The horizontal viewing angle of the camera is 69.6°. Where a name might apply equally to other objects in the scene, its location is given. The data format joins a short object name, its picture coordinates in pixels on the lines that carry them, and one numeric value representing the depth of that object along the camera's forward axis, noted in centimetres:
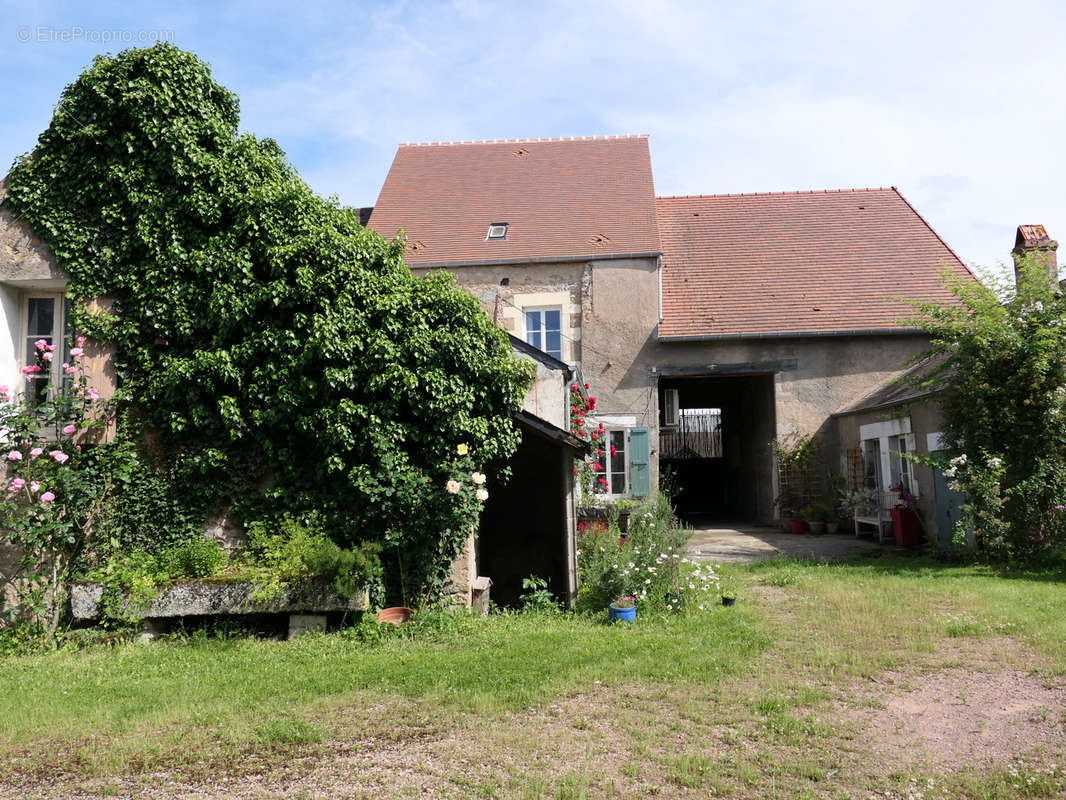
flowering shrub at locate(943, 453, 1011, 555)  946
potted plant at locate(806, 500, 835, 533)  1477
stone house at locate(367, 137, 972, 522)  1549
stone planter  648
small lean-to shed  990
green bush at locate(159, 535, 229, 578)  672
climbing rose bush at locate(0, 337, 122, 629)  656
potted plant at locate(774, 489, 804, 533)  1524
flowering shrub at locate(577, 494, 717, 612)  752
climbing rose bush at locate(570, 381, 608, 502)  1140
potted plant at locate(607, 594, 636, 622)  713
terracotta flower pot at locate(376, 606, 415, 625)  675
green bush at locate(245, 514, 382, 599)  643
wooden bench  1295
